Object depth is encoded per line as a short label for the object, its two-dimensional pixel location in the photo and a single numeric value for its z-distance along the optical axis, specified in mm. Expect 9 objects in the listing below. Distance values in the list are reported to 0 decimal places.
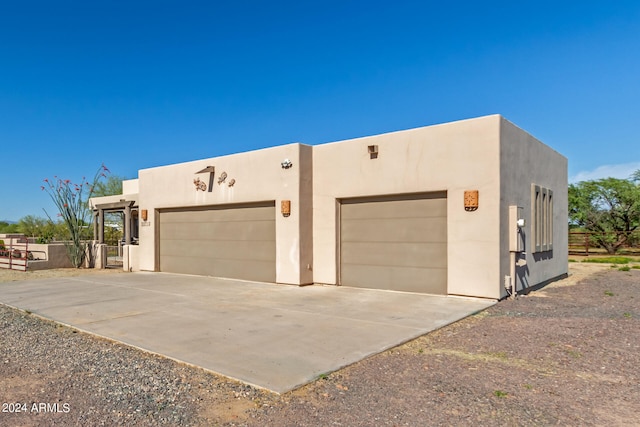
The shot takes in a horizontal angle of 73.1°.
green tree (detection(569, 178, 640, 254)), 26094
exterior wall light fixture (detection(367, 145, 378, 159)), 10746
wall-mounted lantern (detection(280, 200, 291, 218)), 11758
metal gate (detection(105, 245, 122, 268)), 19622
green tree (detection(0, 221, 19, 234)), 45431
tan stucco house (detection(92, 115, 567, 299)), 9328
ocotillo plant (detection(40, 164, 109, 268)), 17688
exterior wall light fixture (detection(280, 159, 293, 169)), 11789
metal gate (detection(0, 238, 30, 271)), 16911
